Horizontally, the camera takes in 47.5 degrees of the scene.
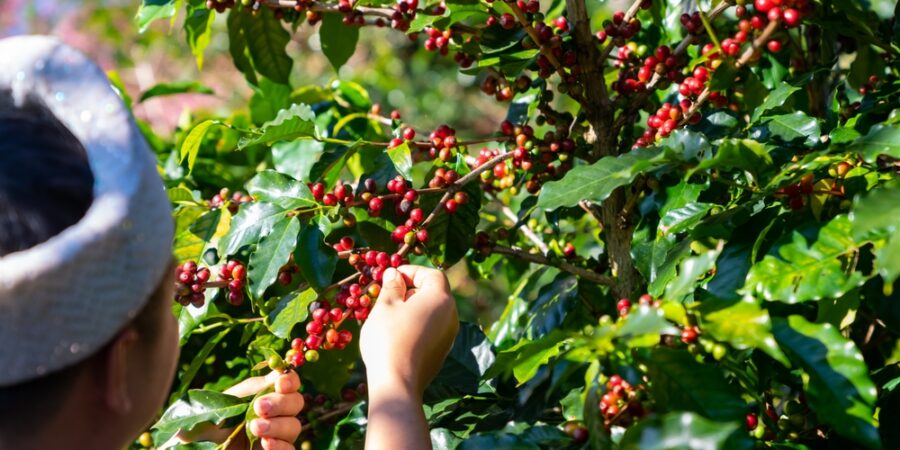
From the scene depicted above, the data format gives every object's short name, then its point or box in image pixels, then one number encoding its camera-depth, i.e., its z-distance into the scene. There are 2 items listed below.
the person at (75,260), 0.87
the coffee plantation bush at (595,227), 1.00
